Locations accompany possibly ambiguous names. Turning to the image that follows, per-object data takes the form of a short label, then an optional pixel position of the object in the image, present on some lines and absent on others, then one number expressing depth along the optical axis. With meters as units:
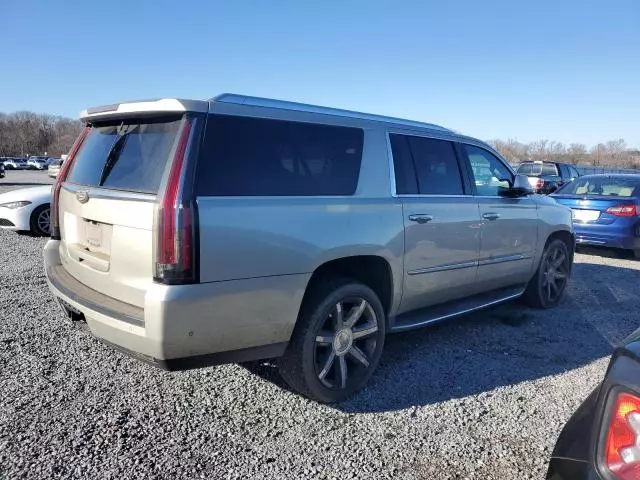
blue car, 8.42
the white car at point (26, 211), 8.66
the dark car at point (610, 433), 1.38
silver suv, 2.58
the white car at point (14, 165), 62.14
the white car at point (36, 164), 63.09
